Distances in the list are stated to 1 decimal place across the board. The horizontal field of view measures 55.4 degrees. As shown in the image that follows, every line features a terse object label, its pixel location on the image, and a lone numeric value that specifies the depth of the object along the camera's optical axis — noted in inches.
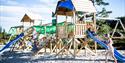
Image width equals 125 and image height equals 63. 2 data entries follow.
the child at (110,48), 193.9
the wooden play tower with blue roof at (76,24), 249.2
